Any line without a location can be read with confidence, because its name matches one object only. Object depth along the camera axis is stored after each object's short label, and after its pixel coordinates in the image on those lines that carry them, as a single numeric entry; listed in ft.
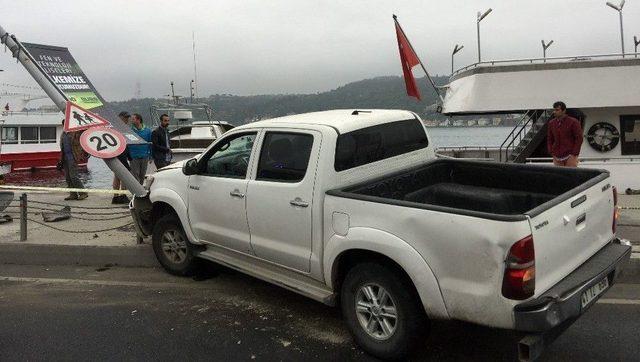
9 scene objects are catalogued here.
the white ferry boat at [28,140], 100.63
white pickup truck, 9.98
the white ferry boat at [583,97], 38.06
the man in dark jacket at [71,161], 32.76
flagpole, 44.85
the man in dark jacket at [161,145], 32.71
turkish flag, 45.61
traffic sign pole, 21.18
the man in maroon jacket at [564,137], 26.08
